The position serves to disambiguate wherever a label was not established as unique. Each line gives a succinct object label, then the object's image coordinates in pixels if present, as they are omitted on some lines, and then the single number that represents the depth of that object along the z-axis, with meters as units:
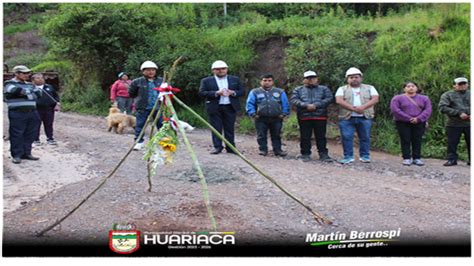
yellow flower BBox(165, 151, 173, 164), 4.75
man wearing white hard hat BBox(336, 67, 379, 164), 7.44
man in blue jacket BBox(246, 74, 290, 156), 7.67
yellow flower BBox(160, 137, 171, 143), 4.75
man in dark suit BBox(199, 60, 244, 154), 7.52
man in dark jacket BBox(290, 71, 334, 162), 7.52
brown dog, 9.70
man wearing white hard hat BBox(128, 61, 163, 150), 7.41
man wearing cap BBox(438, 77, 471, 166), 7.34
